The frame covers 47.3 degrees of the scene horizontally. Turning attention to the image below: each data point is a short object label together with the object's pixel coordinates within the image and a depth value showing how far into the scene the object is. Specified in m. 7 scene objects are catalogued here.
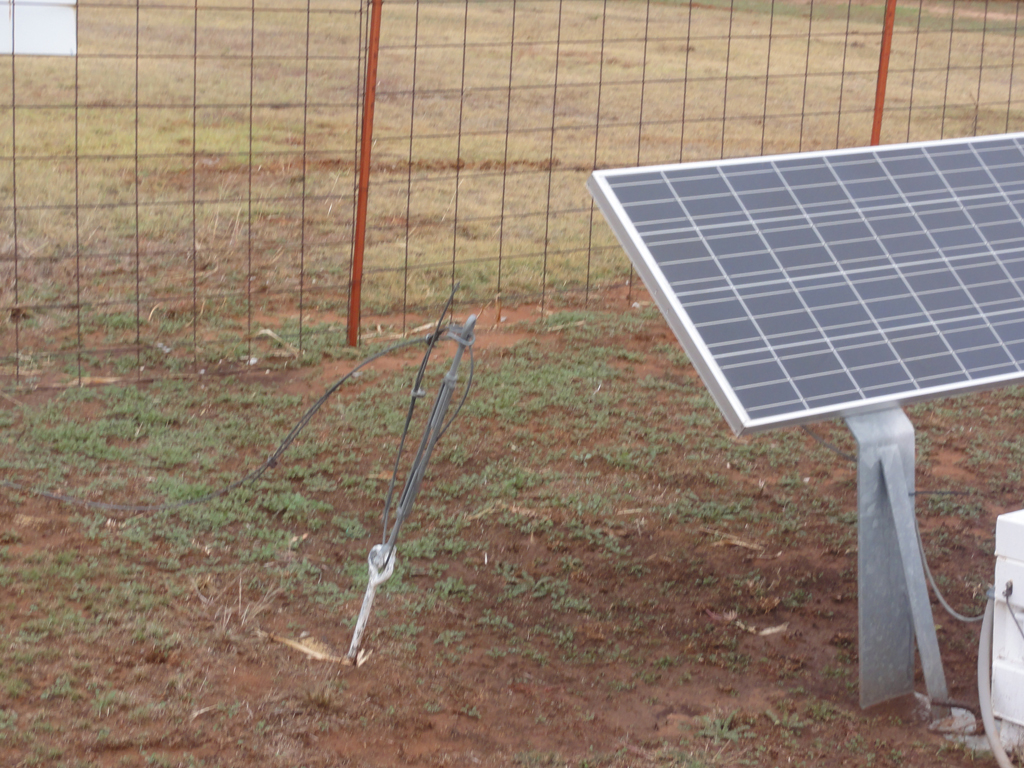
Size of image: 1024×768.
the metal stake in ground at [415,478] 3.54
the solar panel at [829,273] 3.52
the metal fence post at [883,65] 7.45
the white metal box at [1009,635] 3.36
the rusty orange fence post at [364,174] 6.28
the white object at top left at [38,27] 5.68
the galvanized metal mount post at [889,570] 3.61
